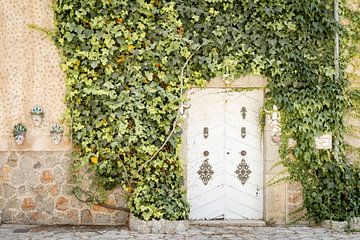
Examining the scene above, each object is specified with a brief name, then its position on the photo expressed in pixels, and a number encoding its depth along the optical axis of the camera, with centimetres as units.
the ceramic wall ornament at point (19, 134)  795
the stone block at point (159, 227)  744
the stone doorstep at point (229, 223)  812
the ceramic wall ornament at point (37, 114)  798
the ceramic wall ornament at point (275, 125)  817
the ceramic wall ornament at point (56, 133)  799
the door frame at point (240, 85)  815
